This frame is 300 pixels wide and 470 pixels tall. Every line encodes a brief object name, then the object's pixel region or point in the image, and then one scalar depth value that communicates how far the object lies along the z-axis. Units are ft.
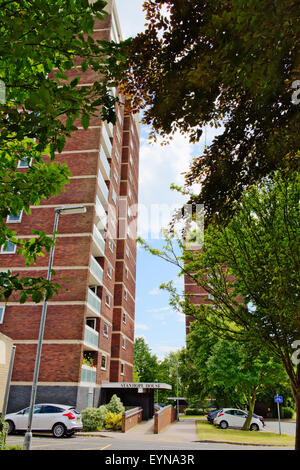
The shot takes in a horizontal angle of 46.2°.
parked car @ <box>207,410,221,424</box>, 99.51
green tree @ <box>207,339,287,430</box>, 79.41
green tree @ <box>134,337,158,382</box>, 213.87
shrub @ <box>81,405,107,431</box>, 65.92
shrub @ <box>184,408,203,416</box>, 166.09
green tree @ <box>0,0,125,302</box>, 9.14
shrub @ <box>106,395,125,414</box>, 76.64
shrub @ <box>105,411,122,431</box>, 69.67
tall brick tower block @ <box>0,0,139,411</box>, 68.33
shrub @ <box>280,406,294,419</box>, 146.93
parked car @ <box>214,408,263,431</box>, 88.22
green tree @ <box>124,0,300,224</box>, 9.78
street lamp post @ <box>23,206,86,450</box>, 34.50
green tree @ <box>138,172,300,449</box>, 23.48
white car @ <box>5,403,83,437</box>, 54.39
